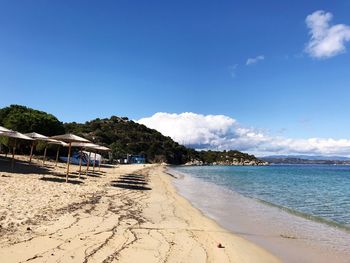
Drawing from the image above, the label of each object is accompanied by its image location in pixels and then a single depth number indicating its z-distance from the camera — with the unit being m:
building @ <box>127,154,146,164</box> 101.21
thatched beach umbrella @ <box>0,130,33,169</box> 18.81
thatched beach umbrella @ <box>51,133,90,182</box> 17.07
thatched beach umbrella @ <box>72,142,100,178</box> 23.55
